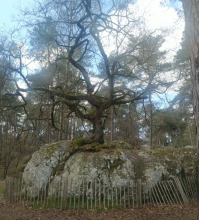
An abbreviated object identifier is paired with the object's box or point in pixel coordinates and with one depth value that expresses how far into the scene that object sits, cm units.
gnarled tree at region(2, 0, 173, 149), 772
